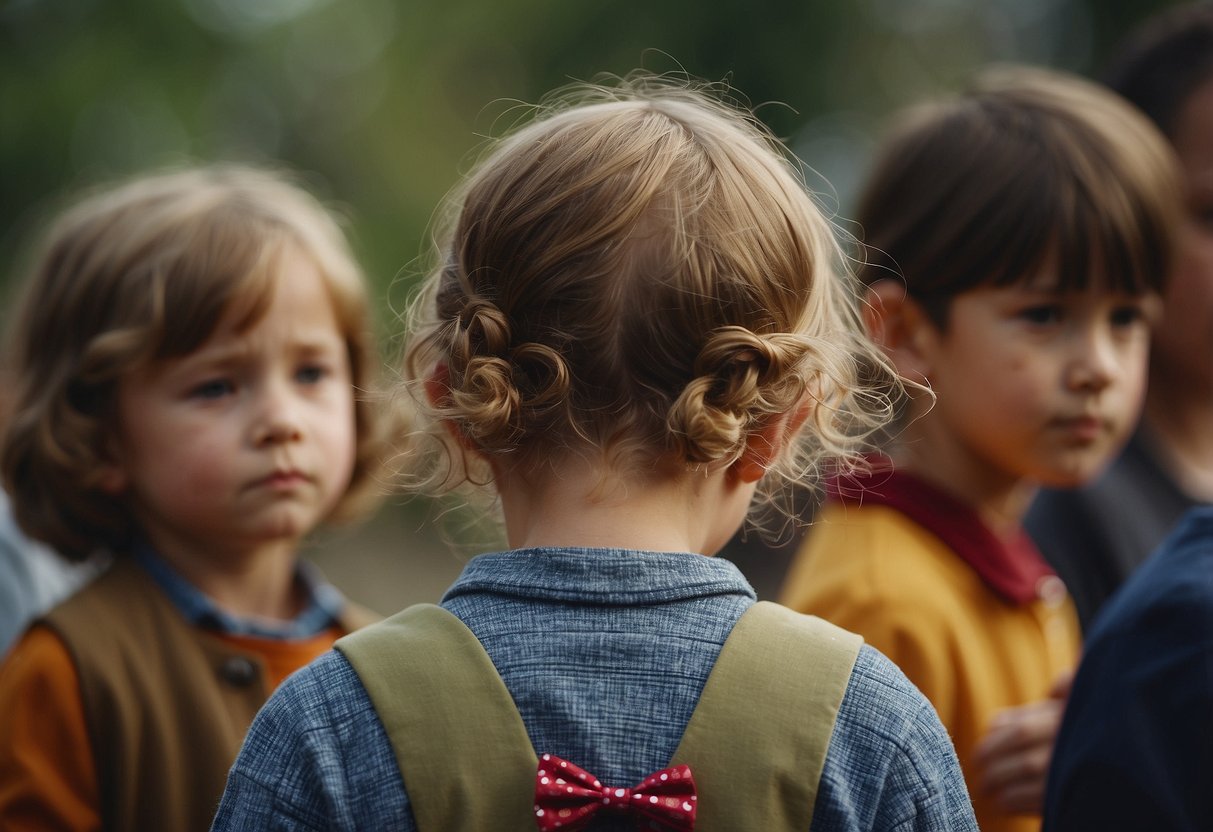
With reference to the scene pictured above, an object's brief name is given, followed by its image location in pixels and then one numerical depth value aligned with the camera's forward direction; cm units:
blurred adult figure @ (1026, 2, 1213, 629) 346
